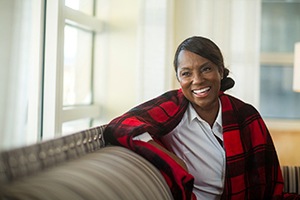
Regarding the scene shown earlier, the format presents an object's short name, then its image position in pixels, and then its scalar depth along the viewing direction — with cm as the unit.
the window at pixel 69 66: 215
